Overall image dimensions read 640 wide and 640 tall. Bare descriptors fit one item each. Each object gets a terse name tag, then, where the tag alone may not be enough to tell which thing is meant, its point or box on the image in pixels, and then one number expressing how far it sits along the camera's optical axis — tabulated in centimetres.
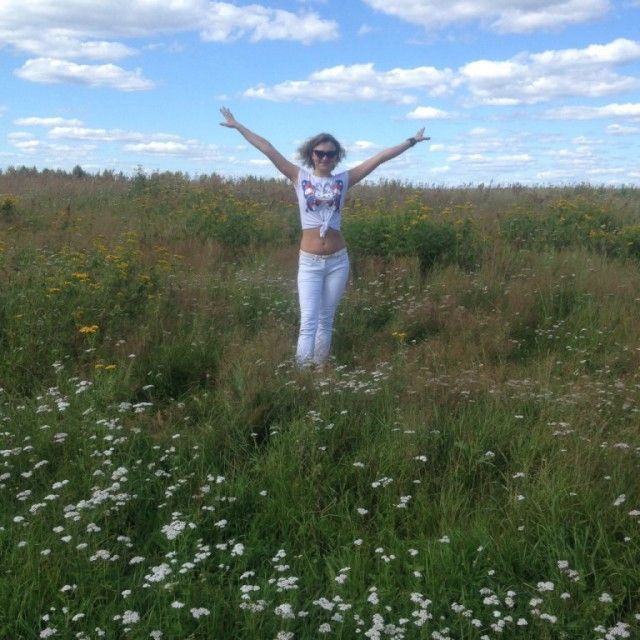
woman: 590
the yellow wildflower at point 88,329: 558
